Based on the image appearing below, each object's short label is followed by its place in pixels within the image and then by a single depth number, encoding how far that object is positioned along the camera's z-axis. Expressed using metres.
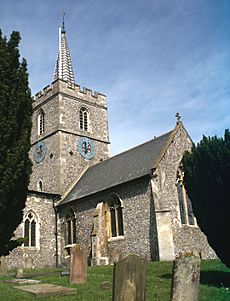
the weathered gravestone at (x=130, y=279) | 5.29
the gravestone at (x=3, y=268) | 16.77
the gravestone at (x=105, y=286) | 9.66
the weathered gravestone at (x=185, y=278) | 5.45
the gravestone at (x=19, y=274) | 14.76
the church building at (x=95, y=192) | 18.09
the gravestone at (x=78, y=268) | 11.43
